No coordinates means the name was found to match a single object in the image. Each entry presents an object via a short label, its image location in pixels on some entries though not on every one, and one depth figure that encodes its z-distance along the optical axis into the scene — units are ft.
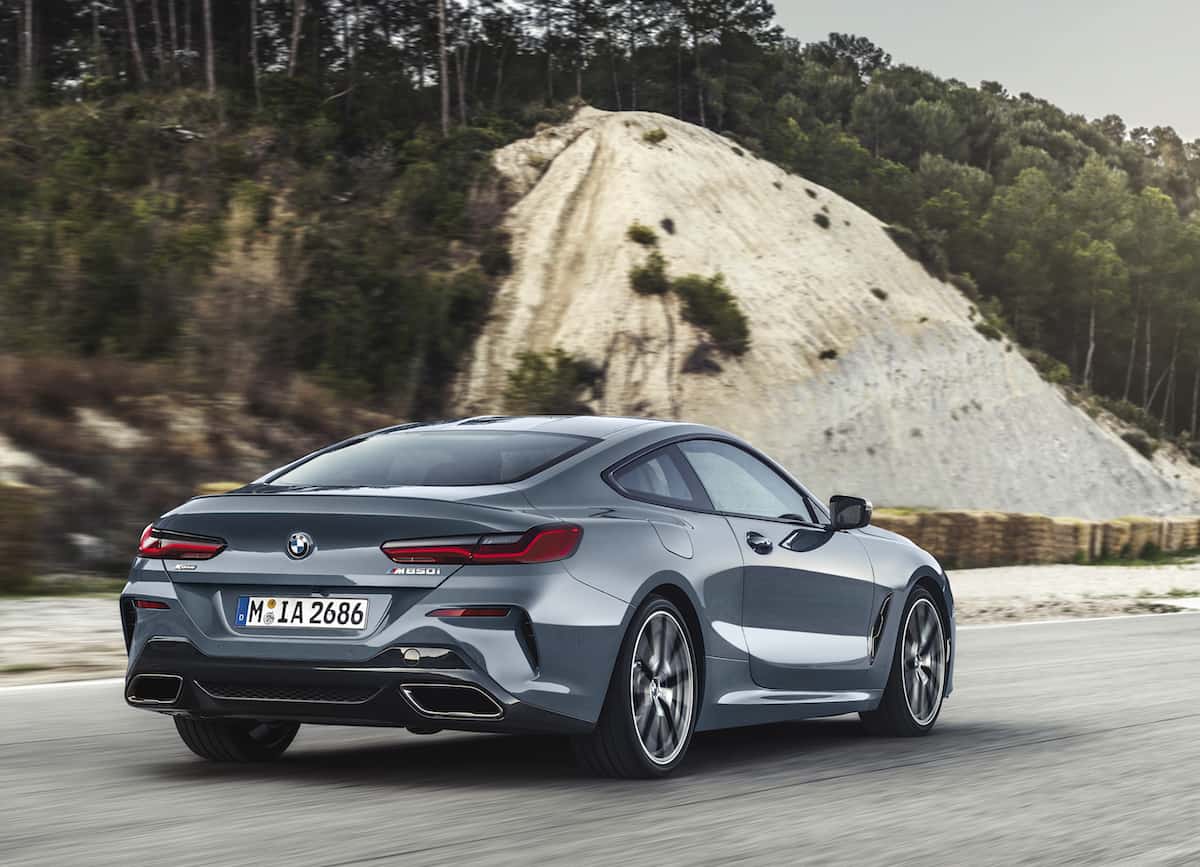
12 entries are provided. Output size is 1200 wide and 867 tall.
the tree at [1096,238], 337.93
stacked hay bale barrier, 95.50
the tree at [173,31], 226.56
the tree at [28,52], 207.21
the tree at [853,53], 513.04
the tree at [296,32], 228.43
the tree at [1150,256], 354.54
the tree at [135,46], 225.07
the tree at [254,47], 214.69
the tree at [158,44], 228.80
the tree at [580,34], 258.98
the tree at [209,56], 217.77
